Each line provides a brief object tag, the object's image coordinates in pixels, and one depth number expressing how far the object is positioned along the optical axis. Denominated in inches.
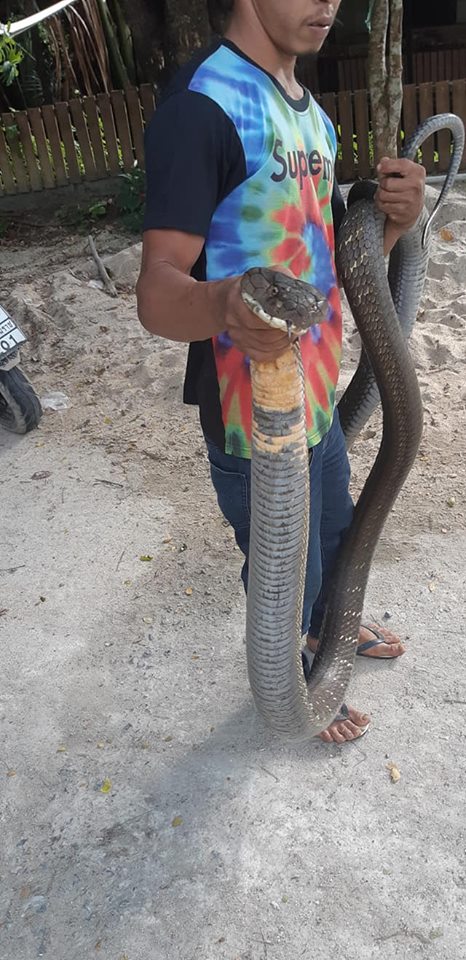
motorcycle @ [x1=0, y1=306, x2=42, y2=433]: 155.8
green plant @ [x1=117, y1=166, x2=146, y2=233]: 251.8
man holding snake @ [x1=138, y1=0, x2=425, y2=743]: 53.7
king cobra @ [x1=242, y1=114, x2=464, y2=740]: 52.0
